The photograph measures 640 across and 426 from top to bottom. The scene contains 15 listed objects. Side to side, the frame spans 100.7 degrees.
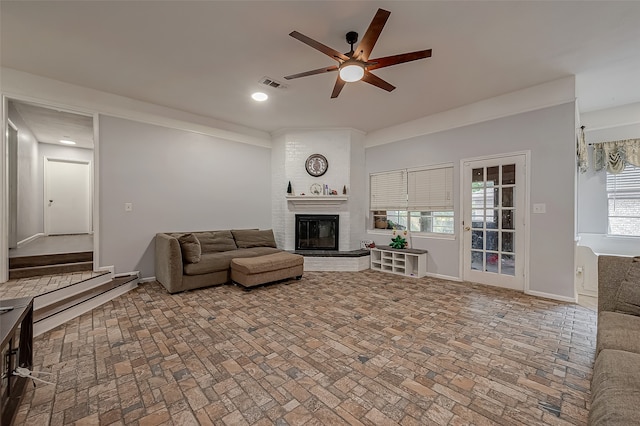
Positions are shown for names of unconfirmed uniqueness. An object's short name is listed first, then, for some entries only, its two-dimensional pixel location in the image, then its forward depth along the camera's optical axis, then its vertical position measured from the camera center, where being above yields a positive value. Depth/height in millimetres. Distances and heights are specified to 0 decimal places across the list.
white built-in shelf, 4758 -906
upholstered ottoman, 3854 -849
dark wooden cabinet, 1389 -931
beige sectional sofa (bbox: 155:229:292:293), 3711 -677
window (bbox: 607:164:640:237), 4258 +203
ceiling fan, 2119 +1404
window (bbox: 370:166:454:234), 4691 +257
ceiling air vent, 3450 +1746
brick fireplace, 5469 +708
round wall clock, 5484 +1016
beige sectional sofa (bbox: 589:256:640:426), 1052 -744
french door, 3898 -120
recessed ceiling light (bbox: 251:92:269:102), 3885 +1744
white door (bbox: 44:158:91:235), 6332 +398
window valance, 4191 +962
